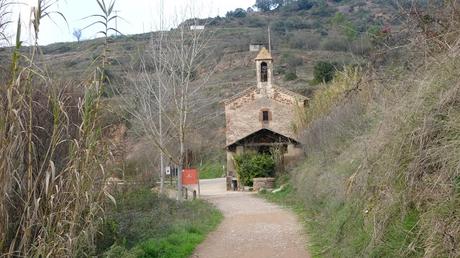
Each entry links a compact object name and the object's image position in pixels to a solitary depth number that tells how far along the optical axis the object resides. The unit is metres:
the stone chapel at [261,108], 31.72
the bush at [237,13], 93.26
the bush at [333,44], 57.64
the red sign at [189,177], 20.57
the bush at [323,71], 40.08
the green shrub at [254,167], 25.70
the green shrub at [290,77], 52.91
